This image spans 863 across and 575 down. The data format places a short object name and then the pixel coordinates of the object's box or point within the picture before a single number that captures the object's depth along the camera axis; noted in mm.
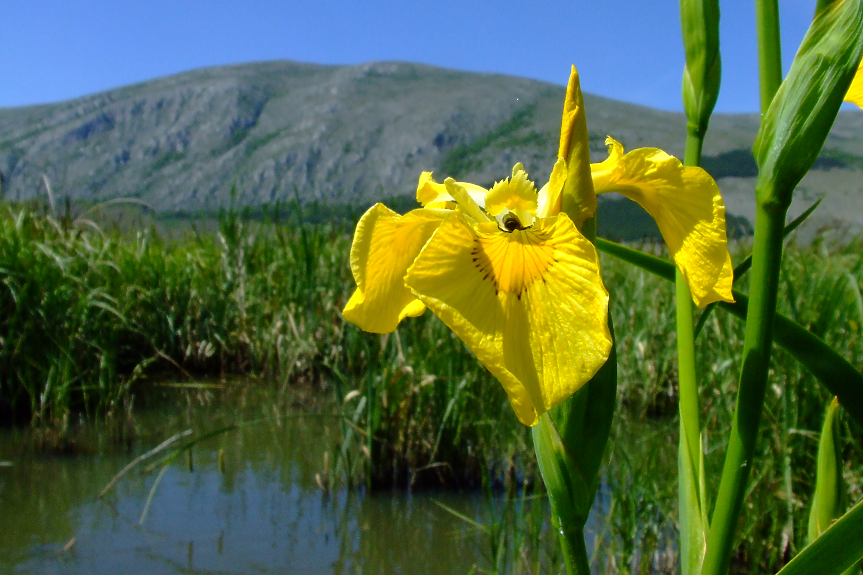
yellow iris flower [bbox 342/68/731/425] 267
